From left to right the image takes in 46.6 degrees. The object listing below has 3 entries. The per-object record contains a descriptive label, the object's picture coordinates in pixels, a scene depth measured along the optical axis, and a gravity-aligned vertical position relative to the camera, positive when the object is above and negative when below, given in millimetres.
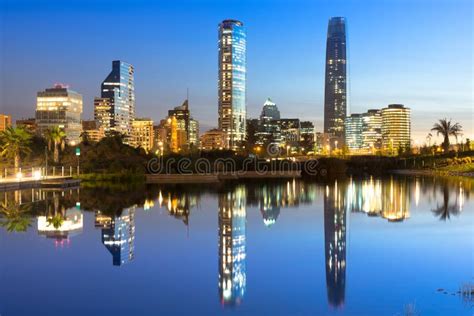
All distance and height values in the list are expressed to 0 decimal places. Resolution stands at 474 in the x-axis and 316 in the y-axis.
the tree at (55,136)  56062 +1778
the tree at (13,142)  50469 +1052
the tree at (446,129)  98438 +4293
